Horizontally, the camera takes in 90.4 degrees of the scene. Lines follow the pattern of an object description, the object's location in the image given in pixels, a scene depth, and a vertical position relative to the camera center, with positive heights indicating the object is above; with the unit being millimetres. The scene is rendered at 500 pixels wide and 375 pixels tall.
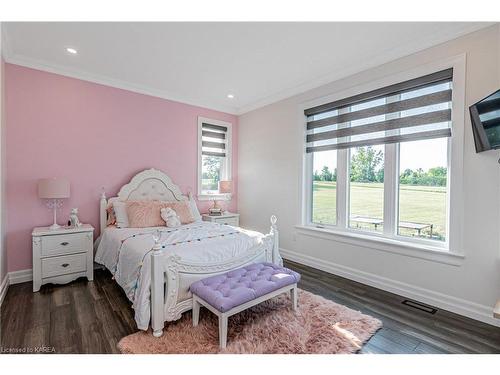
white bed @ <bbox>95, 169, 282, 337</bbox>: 1953 -694
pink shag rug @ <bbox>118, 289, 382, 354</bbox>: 1797 -1177
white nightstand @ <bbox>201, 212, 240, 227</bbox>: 4311 -591
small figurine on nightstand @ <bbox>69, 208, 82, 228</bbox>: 3139 -461
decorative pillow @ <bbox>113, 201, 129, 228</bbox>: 3301 -411
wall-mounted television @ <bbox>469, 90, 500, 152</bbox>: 1958 +559
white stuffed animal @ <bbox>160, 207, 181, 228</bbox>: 3363 -449
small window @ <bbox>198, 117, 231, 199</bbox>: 4570 +577
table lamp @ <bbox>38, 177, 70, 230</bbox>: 2900 -75
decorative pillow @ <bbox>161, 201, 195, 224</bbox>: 3604 -375
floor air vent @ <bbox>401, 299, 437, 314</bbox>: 2396 -1173
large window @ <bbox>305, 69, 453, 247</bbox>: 2555 +341
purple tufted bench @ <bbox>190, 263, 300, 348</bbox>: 1812 -833
